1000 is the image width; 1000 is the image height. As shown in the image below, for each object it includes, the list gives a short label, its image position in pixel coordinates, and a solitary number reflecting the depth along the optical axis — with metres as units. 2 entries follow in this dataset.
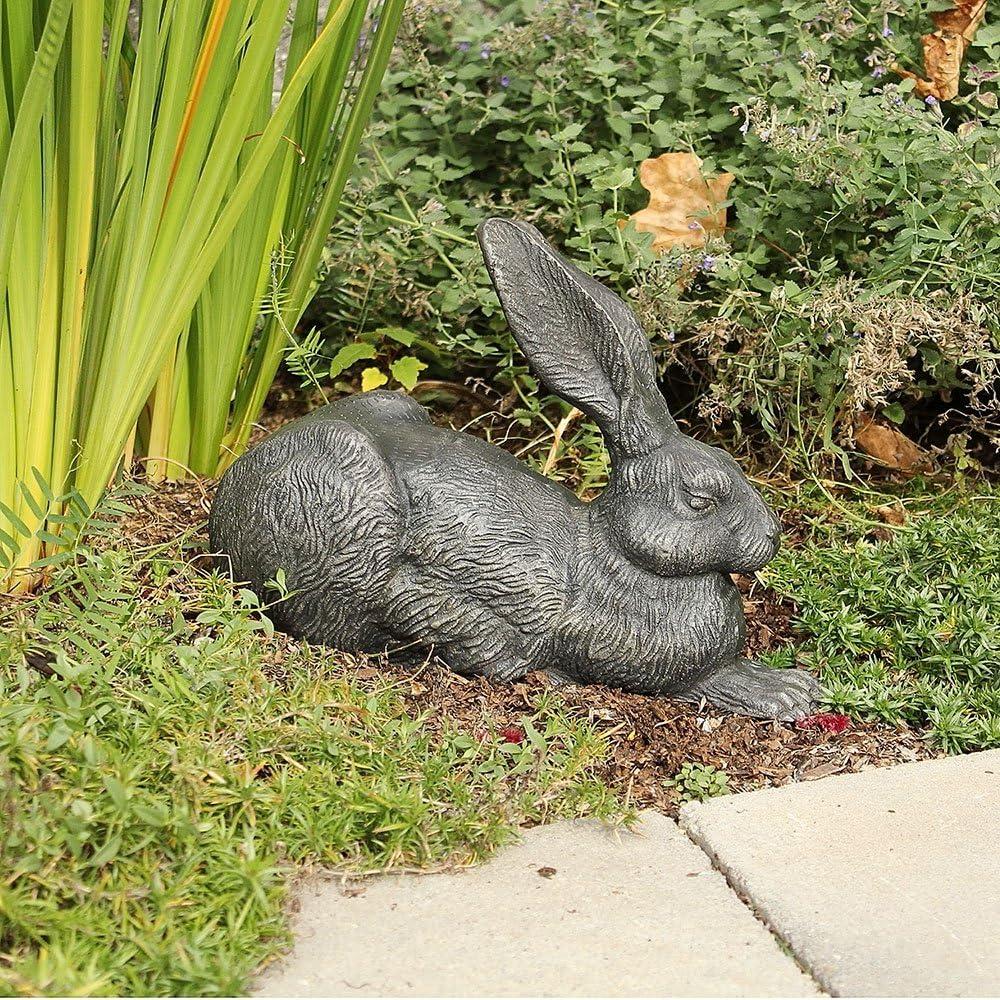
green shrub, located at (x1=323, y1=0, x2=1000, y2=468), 3.39
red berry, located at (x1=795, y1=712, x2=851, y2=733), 2.62
